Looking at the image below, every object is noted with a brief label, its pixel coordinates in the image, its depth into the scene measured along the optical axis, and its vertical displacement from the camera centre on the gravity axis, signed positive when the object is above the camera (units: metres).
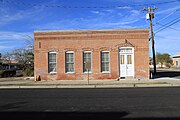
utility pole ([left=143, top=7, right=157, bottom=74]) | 19.40 +6.57
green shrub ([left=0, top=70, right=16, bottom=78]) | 19.18 -1.00
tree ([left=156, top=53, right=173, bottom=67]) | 53.11 +2.61
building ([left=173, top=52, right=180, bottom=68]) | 45.70 +1.76
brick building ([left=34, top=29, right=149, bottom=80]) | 13.38 +1.10
